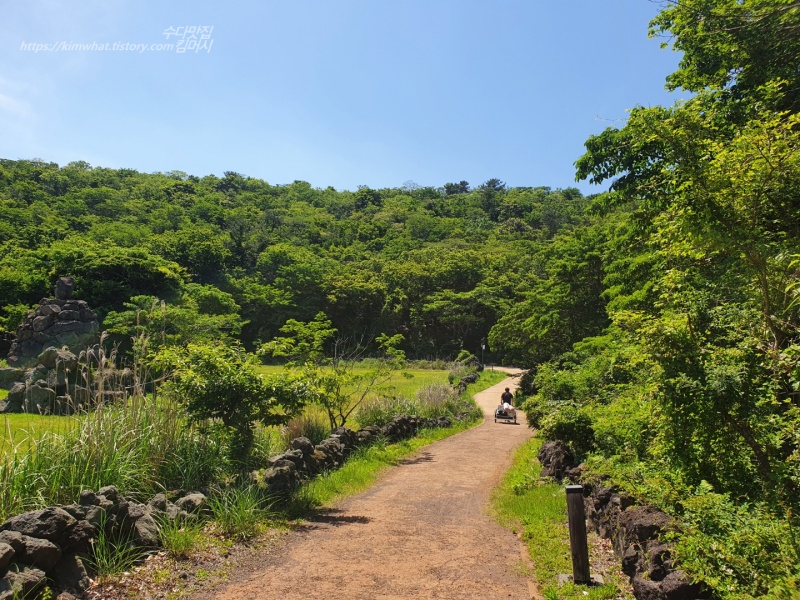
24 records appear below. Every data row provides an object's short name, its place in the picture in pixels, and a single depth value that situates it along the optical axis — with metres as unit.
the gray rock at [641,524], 5.17
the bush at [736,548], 3.81
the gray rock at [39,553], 4.57
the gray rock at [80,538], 5.07
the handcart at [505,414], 21.11
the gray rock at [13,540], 4.49
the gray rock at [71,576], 4.83
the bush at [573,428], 9.75
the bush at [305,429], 12.32
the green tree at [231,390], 8.19
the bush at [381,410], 16.20
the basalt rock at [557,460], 9.91
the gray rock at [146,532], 5.83
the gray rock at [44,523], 4.77
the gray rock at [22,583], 4.19
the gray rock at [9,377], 23.73
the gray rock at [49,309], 29.56
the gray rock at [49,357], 19.14
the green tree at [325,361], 11.14
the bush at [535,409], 13.30
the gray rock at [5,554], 4.26
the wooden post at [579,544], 5.71
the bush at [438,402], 19.77
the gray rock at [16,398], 17.11
